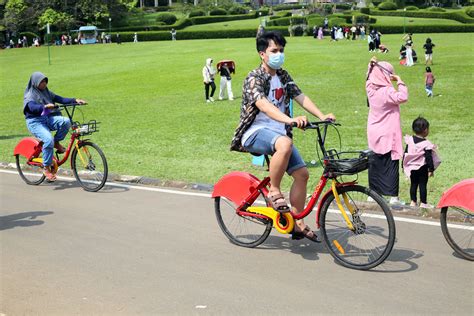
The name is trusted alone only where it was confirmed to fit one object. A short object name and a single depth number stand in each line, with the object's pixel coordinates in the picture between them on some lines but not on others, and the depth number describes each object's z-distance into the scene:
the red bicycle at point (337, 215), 5.97
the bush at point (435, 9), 80.81
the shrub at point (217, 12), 95.38
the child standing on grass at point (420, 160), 8.39
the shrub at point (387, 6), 86.50
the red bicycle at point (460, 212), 6.29
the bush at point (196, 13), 92.81
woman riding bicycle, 10.27
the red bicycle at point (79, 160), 9.98
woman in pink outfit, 8.45
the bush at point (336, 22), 66.81
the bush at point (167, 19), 91.25
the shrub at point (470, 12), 73.32
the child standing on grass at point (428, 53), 30.50
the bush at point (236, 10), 97.75
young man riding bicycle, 6.35
